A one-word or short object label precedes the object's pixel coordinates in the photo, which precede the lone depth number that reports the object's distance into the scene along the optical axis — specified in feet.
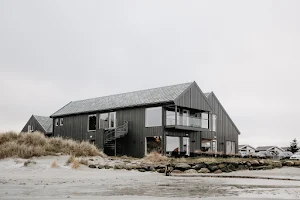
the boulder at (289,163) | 91.56
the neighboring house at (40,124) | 161.38
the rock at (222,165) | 69.78
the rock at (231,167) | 73.72
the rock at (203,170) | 65.51
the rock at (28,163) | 61.26
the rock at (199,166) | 66.33
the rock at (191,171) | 64.64
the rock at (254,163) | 84.48
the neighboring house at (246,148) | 269.23
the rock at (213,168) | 67.69
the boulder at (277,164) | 86.89
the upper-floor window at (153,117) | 104.67
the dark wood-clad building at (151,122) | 104.47
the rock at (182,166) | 64.90
